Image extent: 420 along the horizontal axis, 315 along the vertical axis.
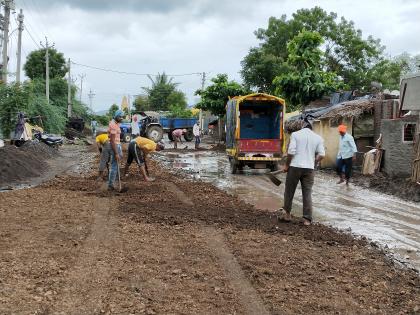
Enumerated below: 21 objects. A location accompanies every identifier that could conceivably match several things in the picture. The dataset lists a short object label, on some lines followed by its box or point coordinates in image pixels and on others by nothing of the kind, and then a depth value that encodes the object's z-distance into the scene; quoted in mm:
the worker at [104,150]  11625
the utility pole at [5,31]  26266
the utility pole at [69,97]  49312
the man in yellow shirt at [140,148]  12578
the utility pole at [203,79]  60350
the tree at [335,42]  45094
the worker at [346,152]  13875
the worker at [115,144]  10703
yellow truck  17750
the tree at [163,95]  74312
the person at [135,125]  33431
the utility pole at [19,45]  28897
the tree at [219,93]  34844
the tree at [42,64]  53562
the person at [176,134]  31762
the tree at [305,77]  26750
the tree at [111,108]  81312
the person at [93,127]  51203
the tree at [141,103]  79700
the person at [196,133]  32156
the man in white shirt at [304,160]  7969
